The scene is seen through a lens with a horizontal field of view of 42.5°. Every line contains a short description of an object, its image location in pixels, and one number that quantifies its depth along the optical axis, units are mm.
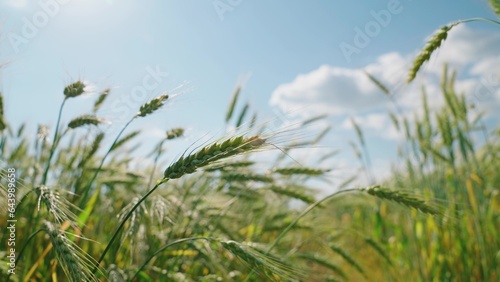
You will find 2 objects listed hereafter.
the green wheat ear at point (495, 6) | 584
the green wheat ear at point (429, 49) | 625
